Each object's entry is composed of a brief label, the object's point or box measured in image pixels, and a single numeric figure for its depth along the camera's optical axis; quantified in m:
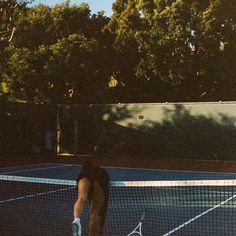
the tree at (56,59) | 32.97
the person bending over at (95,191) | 5.98
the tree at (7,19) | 31.50
